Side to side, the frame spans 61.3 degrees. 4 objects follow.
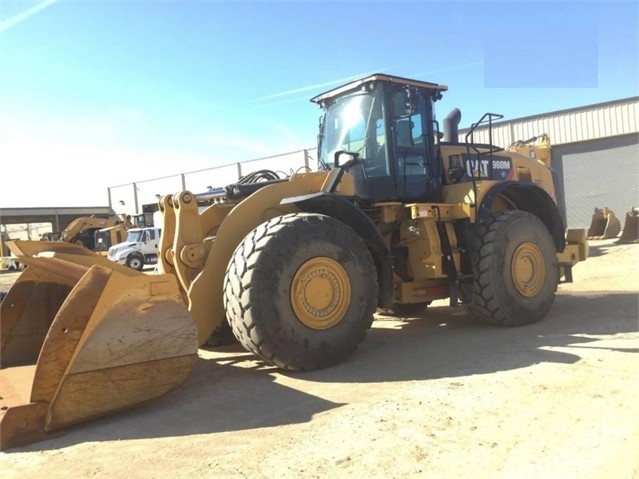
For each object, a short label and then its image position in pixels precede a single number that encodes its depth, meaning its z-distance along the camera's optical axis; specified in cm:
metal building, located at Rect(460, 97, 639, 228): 2284
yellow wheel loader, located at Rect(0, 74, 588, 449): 373
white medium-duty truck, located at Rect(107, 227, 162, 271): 2495
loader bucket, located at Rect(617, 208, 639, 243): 1681
